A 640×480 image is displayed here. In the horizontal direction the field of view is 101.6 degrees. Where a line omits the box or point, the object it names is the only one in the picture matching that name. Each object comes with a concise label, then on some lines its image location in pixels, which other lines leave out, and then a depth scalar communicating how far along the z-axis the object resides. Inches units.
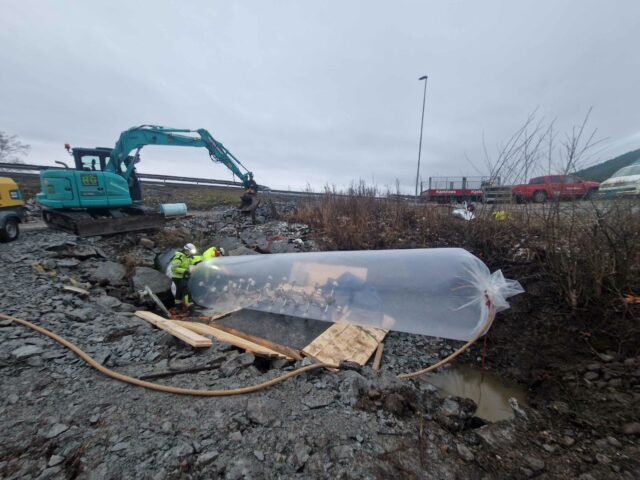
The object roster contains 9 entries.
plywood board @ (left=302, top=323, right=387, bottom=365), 117.3
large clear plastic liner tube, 123.1
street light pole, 417.7
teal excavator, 237.5
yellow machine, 197.6
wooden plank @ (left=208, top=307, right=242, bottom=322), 154.6
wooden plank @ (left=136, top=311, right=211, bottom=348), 101.3
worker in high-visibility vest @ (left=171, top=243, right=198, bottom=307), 176.9
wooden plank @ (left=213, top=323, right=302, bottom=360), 112.5
